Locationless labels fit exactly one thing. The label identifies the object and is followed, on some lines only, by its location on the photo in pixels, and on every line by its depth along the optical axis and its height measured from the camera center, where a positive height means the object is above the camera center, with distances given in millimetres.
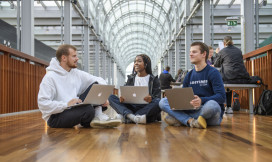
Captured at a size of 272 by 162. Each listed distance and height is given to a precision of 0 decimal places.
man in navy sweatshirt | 3488 -180
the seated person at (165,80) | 10961 +43
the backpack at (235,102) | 7307 -523
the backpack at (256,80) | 5943 +19
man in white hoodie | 3312 -182
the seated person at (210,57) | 6995 +600
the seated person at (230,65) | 6082 +354
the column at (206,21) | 11250 +2291
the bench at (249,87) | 5951 -124
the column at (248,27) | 7859 +1446
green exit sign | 9109 +1809
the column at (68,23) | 11375 +2251
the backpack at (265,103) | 5516 -419
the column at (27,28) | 7645 +1401
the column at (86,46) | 15109 +1839
